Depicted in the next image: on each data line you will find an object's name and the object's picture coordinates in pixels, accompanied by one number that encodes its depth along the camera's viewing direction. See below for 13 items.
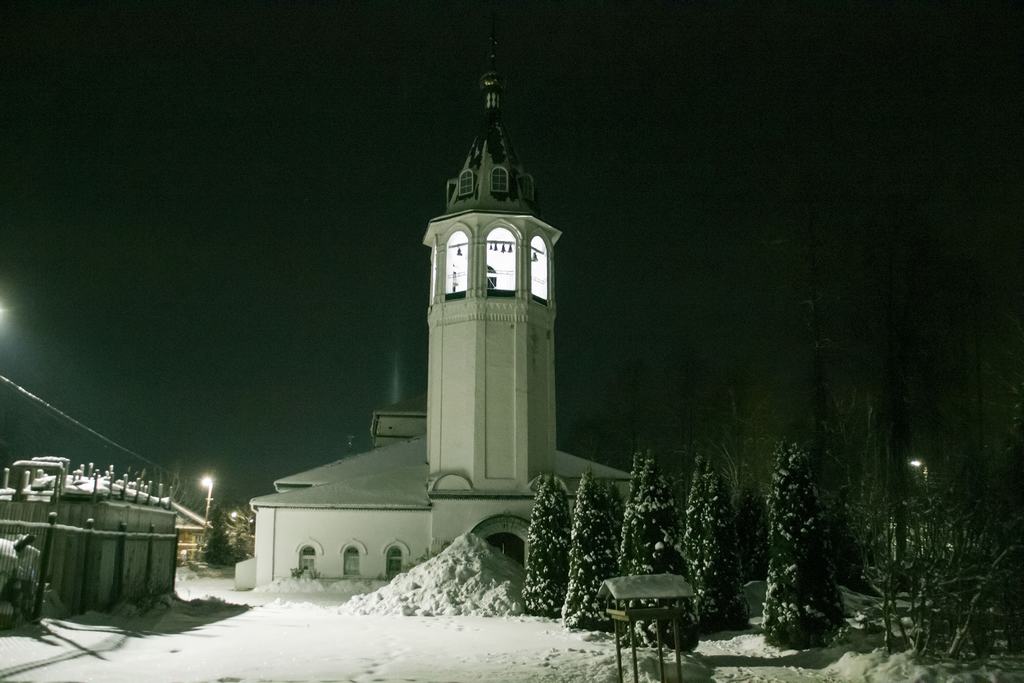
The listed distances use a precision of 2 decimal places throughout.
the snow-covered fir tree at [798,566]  19.56
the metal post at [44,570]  17.39
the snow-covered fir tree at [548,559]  27.52
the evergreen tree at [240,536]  65.35
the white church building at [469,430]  38.69
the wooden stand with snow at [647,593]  13.48
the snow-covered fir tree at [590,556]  23.19
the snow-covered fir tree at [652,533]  20.22
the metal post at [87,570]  20.23
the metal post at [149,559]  25.27
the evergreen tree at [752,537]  31.27
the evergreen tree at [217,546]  60.22
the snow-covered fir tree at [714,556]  24.62
